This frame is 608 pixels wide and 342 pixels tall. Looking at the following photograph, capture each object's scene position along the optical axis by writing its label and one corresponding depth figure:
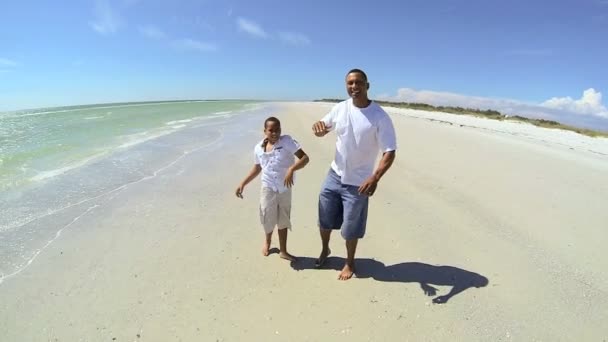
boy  3.77
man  3.26
